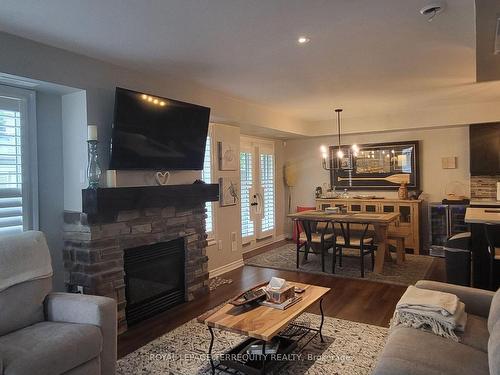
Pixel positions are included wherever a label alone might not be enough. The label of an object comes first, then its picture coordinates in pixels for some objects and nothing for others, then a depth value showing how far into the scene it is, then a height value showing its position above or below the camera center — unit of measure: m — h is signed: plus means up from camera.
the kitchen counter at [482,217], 3.20 -0.32
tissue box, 2.67 -0.81
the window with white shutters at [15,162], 2.85 +0.24
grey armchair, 1.98 -0.83
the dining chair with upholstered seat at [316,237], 5.12 -0.74
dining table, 4.81 -0.47
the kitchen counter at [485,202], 5.30 -0.30
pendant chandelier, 6.79 +0.48
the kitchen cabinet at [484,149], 5.61 +0.53
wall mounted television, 3.19 +0.55
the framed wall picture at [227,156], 5.05 +0.46
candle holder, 3.05 +0.20
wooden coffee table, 2.28 -0.89
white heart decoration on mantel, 3.67 +0.13
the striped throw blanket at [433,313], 2.02 -0.76
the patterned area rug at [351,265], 4.73 -1.18
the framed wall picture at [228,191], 5.09 -0.05
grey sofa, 1.63 -0.84
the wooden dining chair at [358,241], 4.83 -0.77
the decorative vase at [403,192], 6.30 -0.14
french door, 6.38 -0.02
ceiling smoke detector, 2.28 +1.14
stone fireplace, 3.06 -0.37
